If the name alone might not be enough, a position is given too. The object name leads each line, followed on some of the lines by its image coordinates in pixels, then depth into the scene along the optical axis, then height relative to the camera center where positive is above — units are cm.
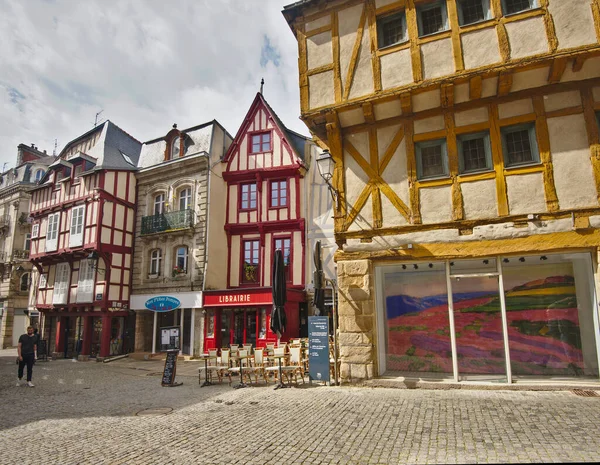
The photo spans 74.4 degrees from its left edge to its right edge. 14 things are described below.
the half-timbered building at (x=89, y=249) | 1875 +319
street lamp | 832 +299
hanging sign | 1783 +43
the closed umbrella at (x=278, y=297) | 945 +34
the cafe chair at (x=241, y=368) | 888 -126
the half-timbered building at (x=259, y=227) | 1636 +379
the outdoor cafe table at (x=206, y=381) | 945 -164
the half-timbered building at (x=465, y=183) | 707 +237
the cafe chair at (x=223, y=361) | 979 -121
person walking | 1017 -98
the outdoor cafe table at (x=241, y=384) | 878 -158
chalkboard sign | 953 -136
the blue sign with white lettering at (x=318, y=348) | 825 -78
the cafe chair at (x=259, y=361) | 930 -116
